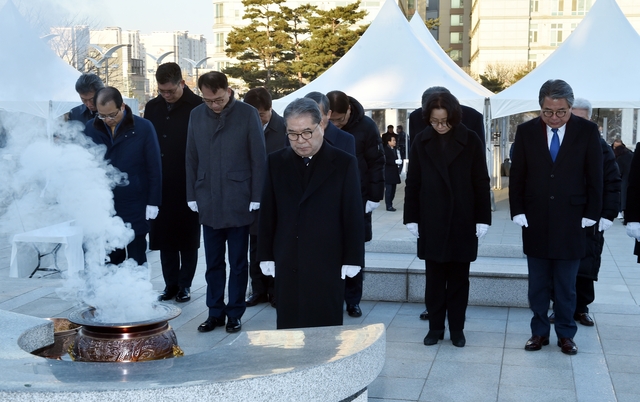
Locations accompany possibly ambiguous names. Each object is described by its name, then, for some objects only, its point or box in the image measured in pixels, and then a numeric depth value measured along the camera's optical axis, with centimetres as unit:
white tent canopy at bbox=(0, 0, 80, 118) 852
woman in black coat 538
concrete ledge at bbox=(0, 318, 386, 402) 280
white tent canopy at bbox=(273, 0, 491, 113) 1631
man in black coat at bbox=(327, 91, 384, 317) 645
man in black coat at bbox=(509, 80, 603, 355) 520
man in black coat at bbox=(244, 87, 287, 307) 688
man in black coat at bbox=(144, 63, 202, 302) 696
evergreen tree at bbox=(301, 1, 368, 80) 4666
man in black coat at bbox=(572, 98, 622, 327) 542
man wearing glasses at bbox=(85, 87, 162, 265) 619
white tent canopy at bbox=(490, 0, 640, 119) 1476
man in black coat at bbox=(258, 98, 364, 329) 432
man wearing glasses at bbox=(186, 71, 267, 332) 590
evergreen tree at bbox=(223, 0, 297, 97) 4862
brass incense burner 365
